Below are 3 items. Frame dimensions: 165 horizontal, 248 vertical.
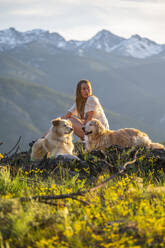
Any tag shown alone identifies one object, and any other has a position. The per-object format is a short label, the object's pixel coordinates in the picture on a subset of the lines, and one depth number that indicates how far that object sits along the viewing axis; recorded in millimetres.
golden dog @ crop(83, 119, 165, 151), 8914
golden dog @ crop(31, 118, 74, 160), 8773
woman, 10594
